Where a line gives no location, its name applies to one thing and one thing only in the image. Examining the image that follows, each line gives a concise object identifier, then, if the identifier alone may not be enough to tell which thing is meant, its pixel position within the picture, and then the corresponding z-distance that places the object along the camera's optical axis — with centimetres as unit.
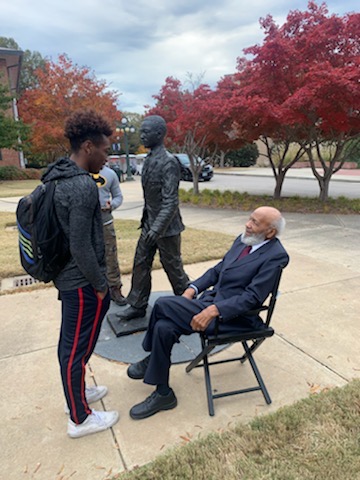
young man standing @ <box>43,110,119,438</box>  184
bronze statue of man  302
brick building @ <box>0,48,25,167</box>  2573
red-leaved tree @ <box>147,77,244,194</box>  1096
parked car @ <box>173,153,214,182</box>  2150
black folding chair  232
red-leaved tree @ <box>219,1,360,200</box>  819
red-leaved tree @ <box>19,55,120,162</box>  2370
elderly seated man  228
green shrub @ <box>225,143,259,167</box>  3497
